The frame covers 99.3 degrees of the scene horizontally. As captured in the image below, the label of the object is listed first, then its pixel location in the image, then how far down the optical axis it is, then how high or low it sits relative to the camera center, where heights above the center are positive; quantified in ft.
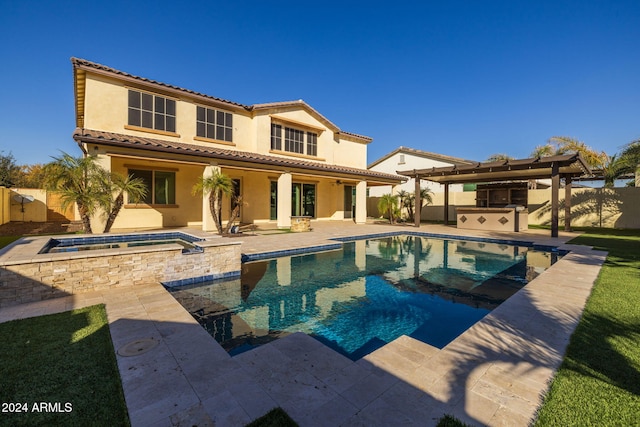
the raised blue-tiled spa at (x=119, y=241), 23.20 -3.31
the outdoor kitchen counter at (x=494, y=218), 52.29 -1.59
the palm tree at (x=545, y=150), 71.40 +16.18
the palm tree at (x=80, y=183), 29.73 +3.08
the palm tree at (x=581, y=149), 62.39 +15.19
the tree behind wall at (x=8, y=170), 87.46 +14.01
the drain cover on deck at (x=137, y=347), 10.44 -5.49
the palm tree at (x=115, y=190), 32.83 +2.30
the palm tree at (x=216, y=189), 38.37 +3.04
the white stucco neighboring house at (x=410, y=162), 84.28 +15.92
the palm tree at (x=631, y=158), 49.70 +10.20
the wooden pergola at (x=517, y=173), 41.73 +7.30
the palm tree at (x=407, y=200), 70.18 +2.76
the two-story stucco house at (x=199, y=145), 38.17 +11.27
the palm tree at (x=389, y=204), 64.34 +1.55
